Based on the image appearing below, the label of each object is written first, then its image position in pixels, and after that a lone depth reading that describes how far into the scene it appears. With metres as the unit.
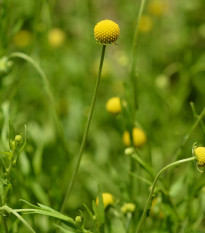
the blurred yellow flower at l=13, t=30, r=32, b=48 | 0.78
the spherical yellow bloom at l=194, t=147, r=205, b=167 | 0.42
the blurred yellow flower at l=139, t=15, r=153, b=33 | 0.80
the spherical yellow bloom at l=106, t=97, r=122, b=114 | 0.51
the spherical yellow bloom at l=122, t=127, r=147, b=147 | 0.52
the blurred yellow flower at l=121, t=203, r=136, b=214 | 0.49
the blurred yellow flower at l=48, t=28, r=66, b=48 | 0.71
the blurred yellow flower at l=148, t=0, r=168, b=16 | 0.78
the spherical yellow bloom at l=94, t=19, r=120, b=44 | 0.44
